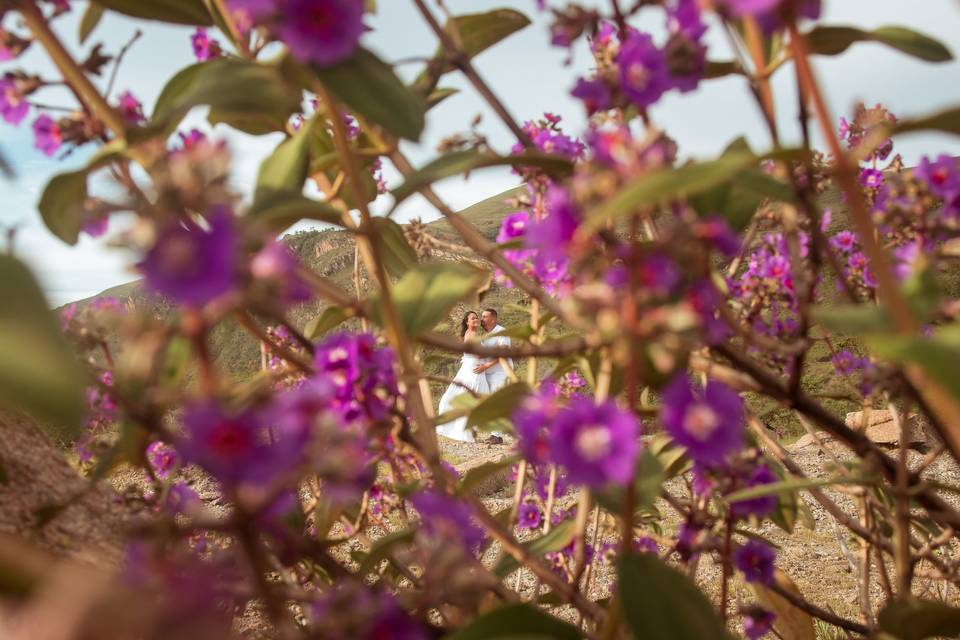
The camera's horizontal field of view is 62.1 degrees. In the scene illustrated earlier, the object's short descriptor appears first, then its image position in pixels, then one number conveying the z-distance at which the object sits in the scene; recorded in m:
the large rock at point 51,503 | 1.28
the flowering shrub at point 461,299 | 0.52
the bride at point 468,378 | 7.73
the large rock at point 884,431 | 5.39
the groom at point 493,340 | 7.42
